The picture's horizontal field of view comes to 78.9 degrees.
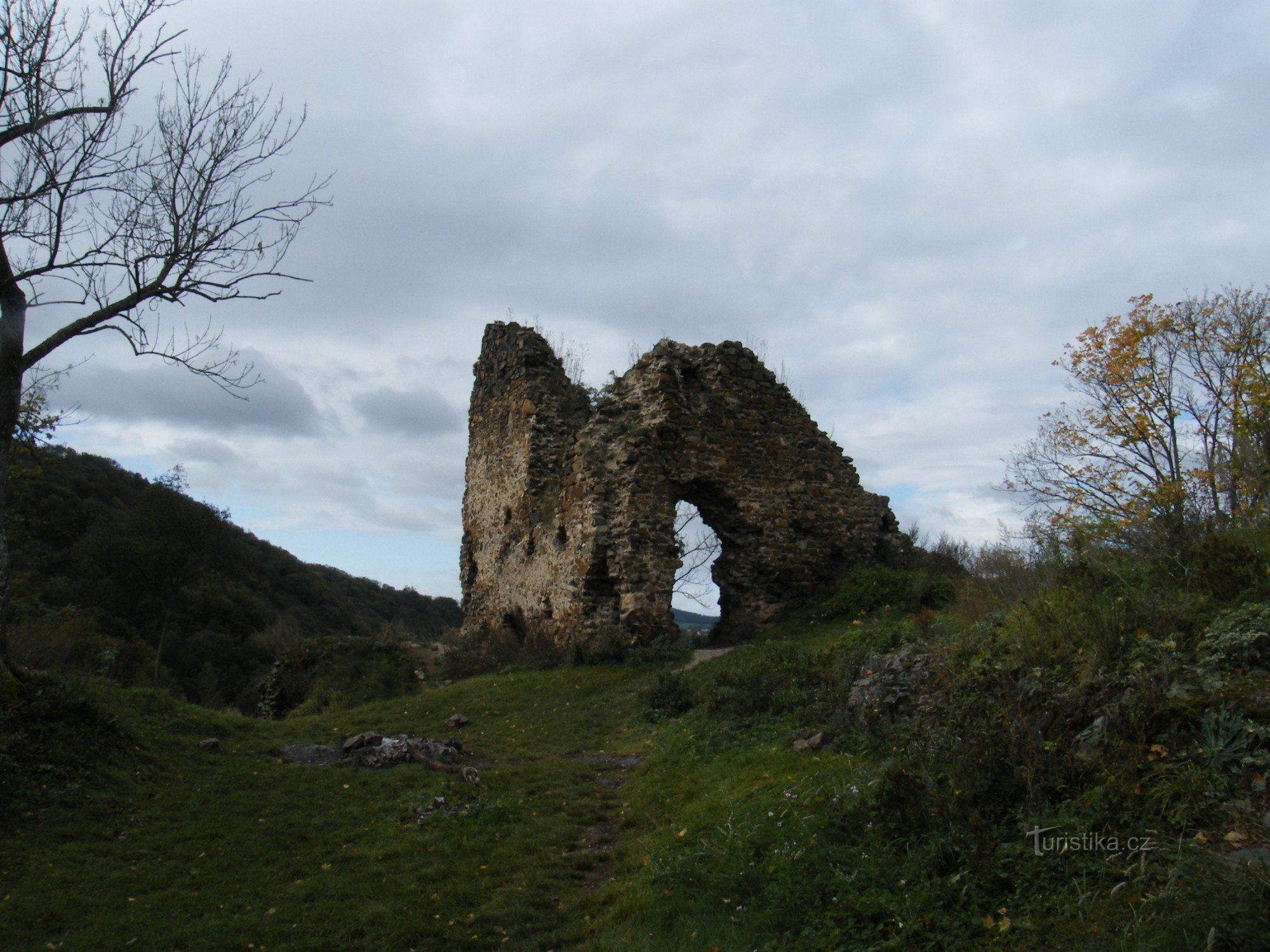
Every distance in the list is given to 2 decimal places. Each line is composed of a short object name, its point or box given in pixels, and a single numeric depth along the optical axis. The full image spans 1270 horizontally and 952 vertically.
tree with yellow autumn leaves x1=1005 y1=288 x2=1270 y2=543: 17.59
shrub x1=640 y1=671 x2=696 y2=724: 9.59
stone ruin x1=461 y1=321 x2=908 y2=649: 14.09
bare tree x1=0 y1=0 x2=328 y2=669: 7.00
